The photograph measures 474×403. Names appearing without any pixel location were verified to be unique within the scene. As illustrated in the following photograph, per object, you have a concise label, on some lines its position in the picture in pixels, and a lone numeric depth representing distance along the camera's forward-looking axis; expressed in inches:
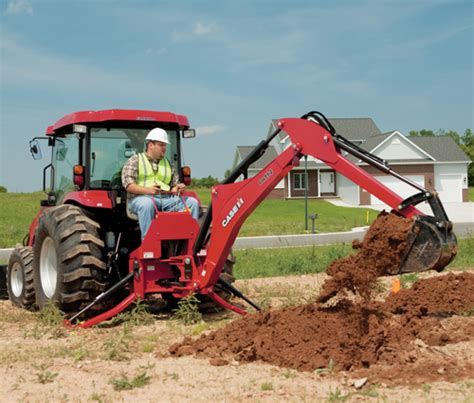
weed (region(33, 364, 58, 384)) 199.0
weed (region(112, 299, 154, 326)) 287.7
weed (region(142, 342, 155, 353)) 241.1
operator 292.7
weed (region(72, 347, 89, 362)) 226.1
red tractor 256.4
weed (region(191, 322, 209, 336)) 271.3
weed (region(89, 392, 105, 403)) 179.4
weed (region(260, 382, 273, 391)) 184.9
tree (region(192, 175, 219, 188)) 2575.5
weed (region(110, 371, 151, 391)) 189.2
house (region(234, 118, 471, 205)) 1836.9
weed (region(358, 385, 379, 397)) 176.2
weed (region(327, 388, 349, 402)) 171.8
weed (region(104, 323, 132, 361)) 228.8
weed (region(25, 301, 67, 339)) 271.7
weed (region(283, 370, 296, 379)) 197.8
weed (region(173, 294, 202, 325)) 289.3
